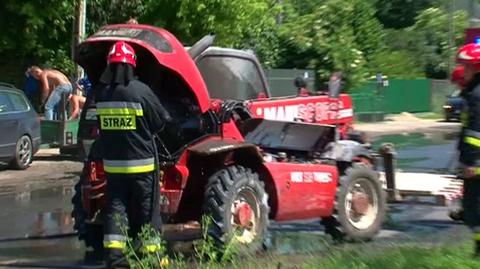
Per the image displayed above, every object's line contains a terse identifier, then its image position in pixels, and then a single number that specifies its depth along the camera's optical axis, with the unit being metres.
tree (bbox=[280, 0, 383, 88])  34.12
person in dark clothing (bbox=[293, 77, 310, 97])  10.64
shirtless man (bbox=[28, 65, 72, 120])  20.77
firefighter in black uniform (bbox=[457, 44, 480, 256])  7.73
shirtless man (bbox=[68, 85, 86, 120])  20.75
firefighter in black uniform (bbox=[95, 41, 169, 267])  7.61
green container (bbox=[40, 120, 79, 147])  19.52
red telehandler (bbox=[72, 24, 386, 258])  8.34
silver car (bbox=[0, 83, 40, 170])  16.97
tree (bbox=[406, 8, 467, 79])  53.09
